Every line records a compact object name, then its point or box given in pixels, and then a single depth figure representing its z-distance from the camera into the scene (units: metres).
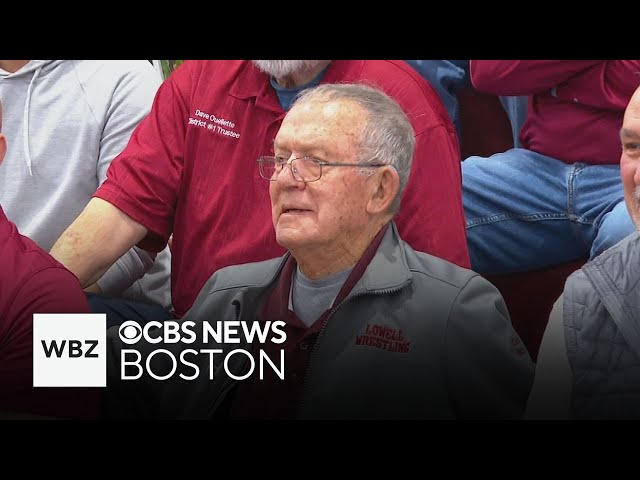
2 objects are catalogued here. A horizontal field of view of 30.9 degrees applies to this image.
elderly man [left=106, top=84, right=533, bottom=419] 3.00
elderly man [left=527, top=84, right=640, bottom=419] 3.02
